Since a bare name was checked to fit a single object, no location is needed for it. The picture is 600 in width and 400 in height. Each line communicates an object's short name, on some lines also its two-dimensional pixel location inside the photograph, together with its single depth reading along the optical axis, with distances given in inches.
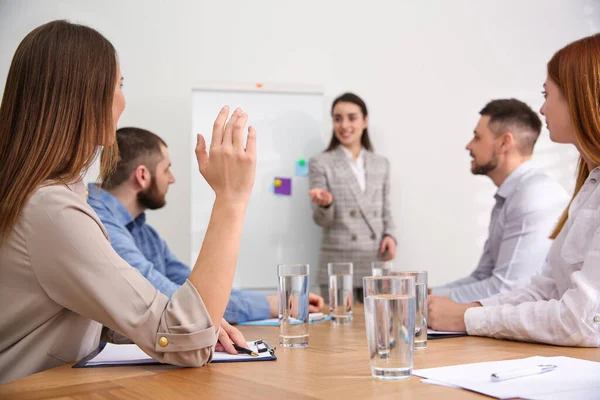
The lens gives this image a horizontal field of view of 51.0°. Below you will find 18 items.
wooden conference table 32.0
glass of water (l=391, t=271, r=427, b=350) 46.1
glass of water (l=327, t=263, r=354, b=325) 64.6
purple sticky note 149.8
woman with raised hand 38.0
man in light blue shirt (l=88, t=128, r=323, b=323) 81.6
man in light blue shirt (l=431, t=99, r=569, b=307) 86.3
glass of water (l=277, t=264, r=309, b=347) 48.8
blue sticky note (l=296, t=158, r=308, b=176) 151.9
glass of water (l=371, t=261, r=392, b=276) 69.7
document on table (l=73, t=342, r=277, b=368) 40.5
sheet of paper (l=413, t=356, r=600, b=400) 30.8
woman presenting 144.6
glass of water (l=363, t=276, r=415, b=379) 34.4
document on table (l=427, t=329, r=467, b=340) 53.4
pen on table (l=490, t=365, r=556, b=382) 33.9
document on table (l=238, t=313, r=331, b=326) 66.1
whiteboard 145.3
